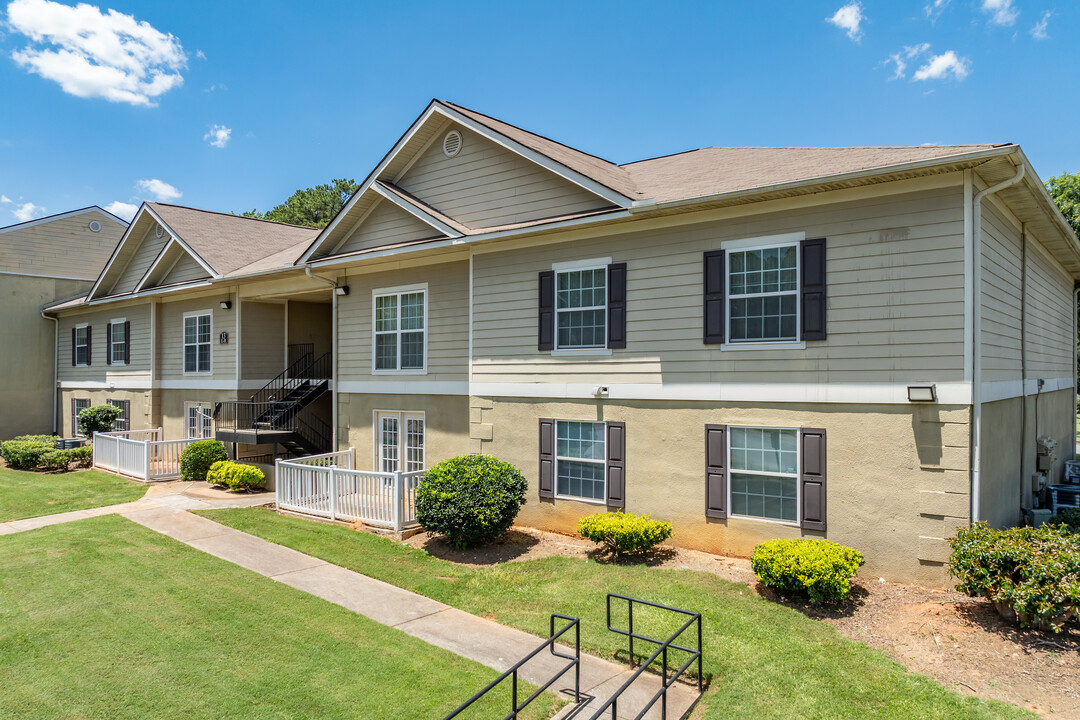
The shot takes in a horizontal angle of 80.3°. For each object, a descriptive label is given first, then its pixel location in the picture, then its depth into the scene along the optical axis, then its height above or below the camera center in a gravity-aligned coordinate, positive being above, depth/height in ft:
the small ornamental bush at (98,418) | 71.56 -7.24
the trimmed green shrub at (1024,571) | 21.52 -7.57
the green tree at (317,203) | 173.78 +41.34
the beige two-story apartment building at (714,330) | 27.58 +1.39
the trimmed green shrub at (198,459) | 56.49 -9.36
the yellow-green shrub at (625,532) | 31.55 -8.78
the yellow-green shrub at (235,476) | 51.57 -9.91
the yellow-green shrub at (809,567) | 25.02 -8.43
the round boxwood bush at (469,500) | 34.35 -7.93
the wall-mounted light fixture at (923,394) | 26.96 -1.58
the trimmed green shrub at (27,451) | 64.90 -9.99
